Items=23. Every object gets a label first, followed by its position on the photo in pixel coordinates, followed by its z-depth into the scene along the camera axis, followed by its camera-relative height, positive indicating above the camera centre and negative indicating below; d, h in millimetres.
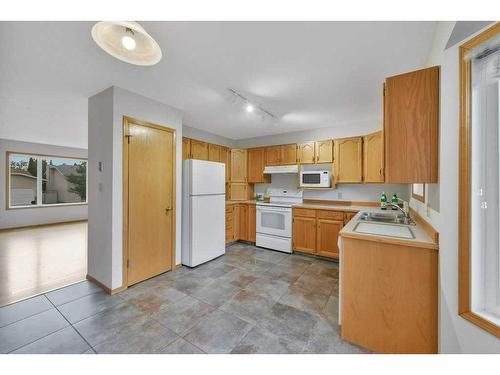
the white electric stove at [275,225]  3803 -741
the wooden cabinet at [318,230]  3377 -757
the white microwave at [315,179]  3742 +159
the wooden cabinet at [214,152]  4232 +746
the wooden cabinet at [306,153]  3982 +680
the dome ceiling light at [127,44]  1166 +868
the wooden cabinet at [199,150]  3859 +736
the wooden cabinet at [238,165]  4801 +527
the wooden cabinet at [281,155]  4195 +700
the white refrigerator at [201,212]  3143 -412
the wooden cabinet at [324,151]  3785 +685
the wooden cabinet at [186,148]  3678 +718
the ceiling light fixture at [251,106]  2574 +1180
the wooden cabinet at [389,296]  1385 -811
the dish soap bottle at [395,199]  3158 -186
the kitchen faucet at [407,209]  2127 -324
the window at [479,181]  1000 +32
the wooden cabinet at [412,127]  1359 +425
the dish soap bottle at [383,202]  3295 -245
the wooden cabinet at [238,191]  4781 -98
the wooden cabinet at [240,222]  4277 -763
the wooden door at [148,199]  2484 -164
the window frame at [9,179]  5301 +196
